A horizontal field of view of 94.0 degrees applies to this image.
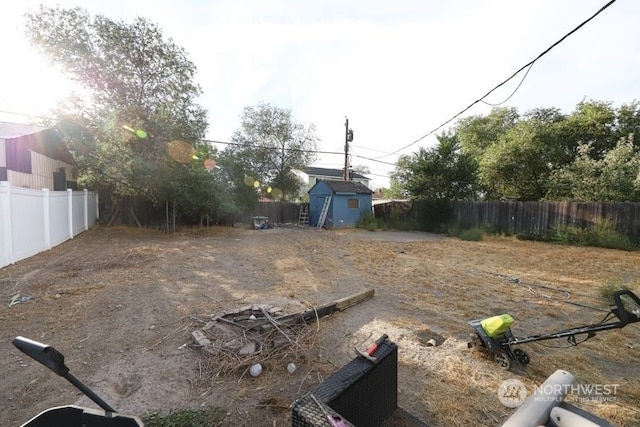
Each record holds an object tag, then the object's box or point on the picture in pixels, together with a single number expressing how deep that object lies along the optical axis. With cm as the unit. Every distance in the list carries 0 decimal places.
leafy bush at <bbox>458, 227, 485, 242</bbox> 1066
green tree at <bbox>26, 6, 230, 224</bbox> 984
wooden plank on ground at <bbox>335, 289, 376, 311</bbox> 371
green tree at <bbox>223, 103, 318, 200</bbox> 2111
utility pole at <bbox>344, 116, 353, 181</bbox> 1712
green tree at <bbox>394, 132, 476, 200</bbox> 1329
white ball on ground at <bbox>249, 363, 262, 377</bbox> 237
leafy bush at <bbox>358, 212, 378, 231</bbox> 1448
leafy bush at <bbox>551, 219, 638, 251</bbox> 830
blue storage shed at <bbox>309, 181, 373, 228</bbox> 1523
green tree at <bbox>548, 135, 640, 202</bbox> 1002
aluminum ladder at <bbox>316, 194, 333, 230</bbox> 1528
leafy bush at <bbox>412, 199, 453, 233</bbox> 1326
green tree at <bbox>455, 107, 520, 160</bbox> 1897
